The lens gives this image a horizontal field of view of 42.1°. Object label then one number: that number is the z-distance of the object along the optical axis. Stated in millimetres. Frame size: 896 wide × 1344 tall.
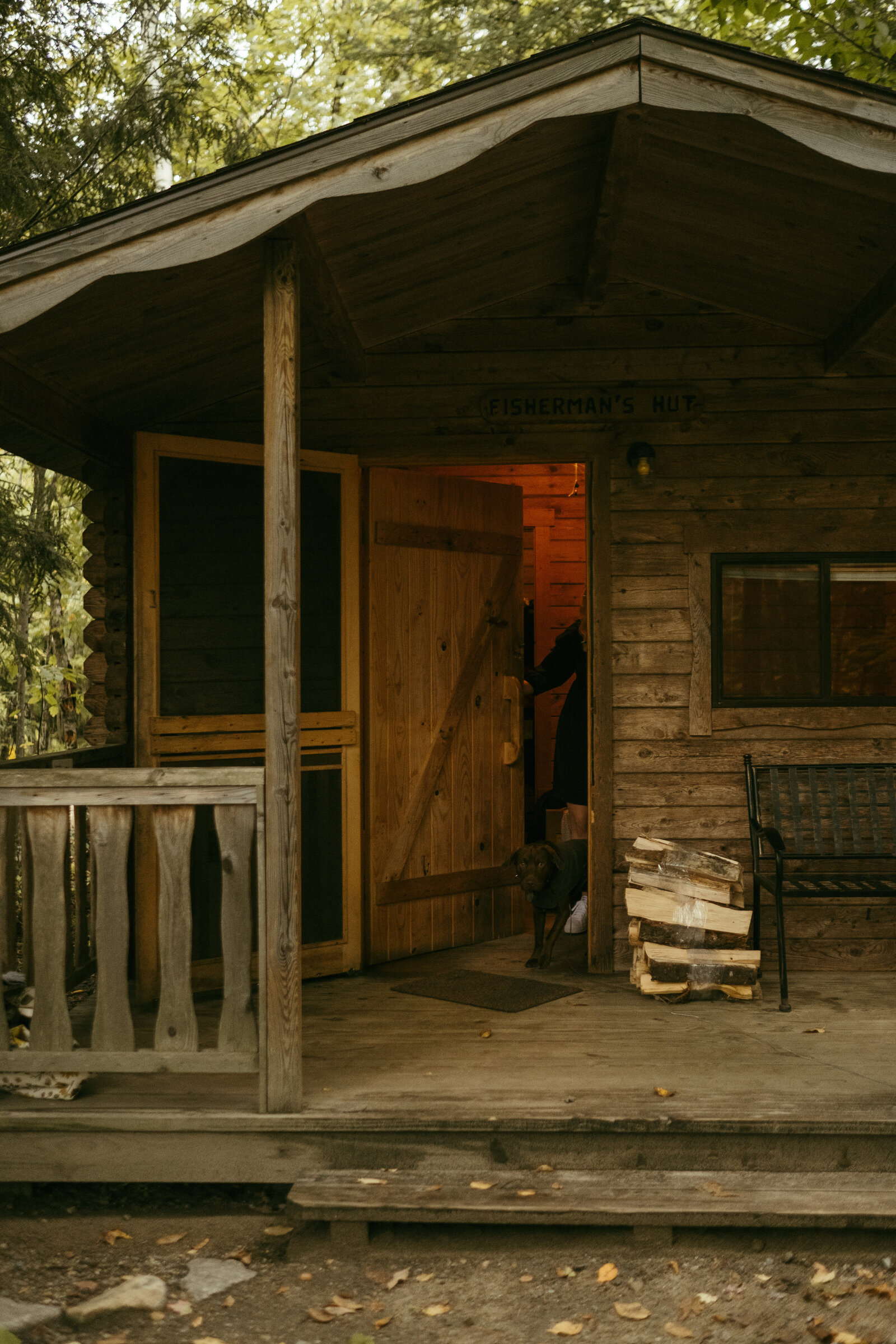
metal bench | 5141
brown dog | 5359
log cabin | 3482
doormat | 4867
